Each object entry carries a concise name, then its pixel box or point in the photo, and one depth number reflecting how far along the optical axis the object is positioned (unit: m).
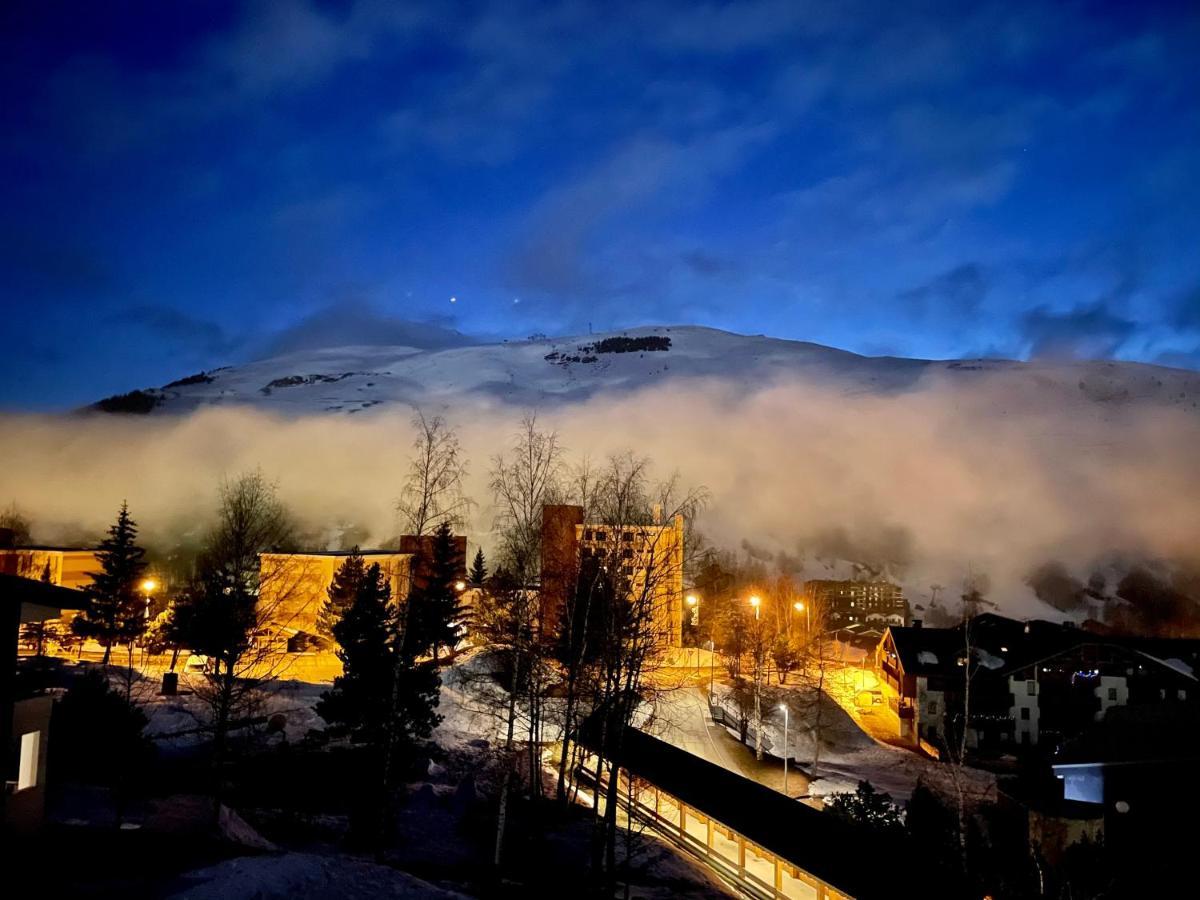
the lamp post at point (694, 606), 50.51
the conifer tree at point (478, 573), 47.52
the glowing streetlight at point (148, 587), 40.74
